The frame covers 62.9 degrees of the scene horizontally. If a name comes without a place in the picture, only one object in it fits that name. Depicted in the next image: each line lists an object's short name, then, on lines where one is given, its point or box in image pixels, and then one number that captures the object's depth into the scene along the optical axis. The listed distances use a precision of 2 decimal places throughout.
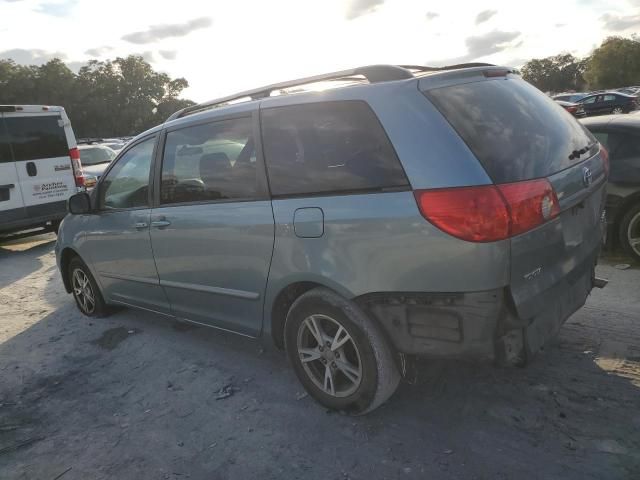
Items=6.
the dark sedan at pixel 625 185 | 5.14
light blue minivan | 2.40
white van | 8.35
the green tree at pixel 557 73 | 108.25
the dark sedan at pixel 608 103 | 27.42
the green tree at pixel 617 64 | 76.44
